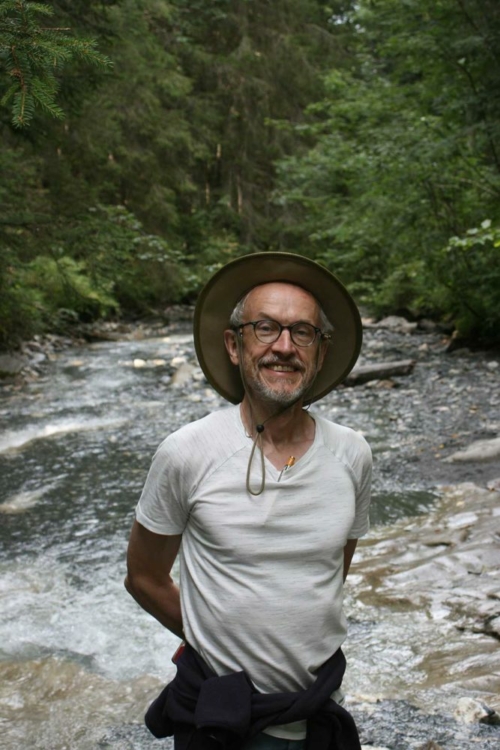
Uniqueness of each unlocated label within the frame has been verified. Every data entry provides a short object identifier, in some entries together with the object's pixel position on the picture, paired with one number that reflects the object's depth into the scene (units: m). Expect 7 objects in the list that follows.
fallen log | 12.64
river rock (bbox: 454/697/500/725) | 3.32
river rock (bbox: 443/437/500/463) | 7.90
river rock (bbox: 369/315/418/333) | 18.99
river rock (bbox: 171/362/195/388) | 13.50
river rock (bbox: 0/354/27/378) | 14.10
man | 1.87
